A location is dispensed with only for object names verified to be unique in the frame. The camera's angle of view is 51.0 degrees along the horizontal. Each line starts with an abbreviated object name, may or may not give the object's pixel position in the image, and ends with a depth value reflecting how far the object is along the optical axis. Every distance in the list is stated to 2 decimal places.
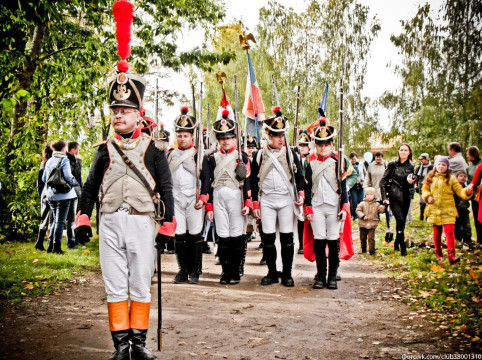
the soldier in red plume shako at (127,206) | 4.66
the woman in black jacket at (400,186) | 10.53
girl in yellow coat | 9.15
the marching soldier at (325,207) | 7.88
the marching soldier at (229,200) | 8.17
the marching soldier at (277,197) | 8.07
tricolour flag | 9.51
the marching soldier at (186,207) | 8.23
